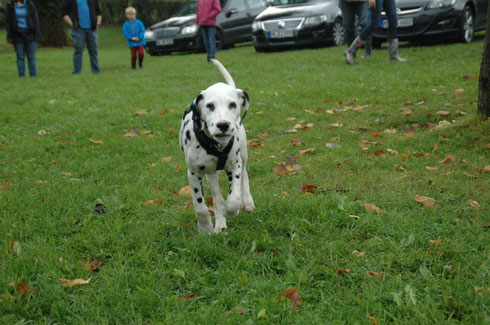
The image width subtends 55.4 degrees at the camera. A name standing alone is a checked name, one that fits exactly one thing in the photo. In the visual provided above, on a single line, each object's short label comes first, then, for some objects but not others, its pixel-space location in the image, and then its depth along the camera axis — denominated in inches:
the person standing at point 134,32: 518.4
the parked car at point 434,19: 436.1
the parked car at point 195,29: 639.1
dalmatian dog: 120.3
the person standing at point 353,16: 420.2
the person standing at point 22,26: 471.8
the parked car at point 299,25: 545.0
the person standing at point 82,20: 473.7
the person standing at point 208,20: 488.4
